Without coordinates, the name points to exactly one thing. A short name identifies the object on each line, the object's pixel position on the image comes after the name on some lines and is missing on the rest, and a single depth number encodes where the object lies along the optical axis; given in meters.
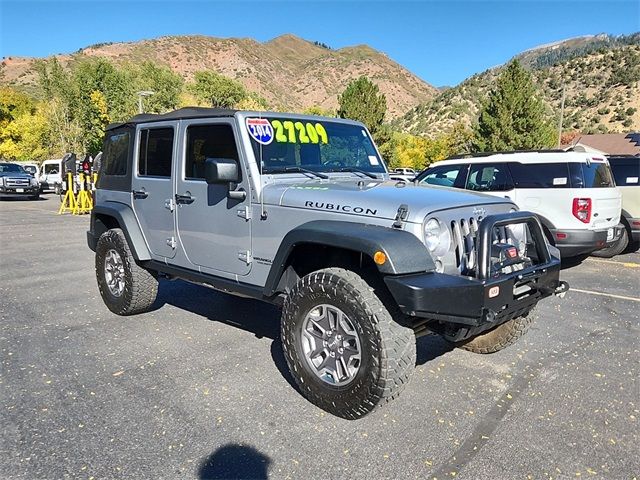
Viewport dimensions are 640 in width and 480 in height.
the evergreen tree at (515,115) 32.50
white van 28.20
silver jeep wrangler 2.88
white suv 7.30
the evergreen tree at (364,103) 34.28
